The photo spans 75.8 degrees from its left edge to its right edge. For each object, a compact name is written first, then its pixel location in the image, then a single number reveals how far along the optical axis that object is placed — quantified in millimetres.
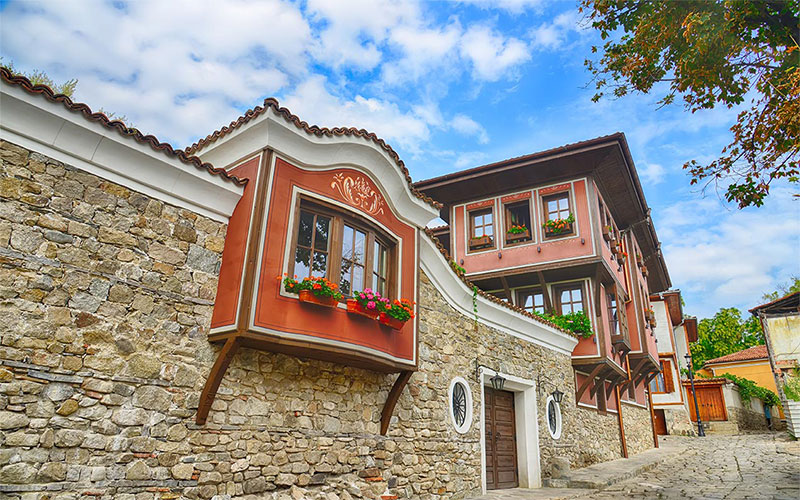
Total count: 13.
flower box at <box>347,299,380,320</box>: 6613
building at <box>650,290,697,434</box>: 25484
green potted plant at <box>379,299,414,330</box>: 7035
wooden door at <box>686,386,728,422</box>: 28344
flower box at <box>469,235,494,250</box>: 15062
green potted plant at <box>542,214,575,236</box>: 13914
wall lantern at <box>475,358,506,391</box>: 10148
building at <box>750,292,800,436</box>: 20000
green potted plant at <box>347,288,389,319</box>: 6633
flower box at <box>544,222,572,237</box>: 13928
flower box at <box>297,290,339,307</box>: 6113
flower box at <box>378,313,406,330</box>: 7051
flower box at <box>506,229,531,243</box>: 14523
